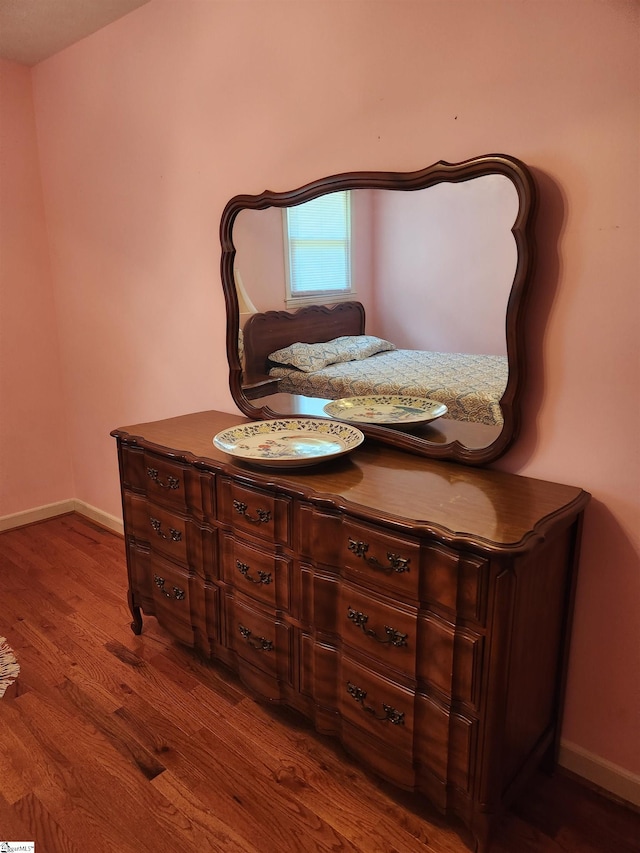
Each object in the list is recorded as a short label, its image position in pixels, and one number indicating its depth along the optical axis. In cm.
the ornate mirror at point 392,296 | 159
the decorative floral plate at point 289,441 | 174
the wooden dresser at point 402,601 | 135
